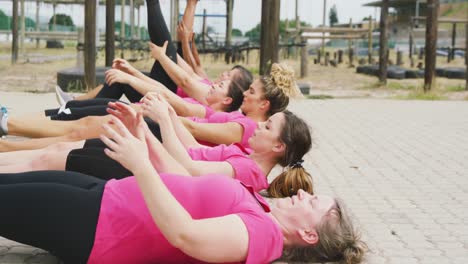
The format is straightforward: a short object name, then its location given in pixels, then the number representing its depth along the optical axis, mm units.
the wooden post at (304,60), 19328
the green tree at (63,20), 59612
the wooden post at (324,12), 25097
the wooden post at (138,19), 29897
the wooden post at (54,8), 29841
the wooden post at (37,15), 31241
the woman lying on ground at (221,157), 3635
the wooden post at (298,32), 19050
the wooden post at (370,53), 27377
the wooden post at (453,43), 27225
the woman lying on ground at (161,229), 2654
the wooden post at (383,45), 16906
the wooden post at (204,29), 22400
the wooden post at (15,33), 20766
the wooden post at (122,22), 21369
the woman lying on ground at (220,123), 4656
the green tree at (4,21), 46281
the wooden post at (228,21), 23295
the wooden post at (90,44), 12086
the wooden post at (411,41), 24778
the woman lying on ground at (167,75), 5457
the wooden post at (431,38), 14086
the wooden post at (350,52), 29675
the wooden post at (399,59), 30016
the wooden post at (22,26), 23780
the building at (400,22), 58656
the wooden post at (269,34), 12438
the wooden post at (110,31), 13875
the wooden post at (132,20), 21597
